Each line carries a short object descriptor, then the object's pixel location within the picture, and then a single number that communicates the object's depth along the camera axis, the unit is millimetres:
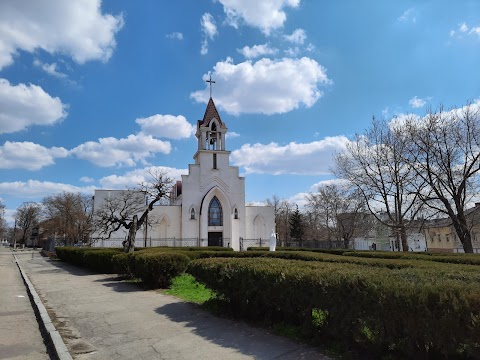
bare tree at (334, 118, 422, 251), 27141
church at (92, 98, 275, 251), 41750
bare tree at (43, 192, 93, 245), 52969
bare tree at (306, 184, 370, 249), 47344
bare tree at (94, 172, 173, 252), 22156
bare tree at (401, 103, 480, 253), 23250
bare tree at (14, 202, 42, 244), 85312
